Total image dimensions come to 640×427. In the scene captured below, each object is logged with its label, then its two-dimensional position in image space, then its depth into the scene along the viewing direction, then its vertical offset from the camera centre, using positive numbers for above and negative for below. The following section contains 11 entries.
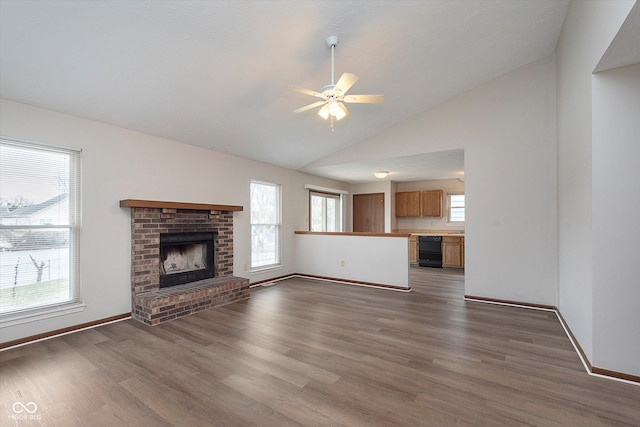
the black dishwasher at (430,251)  7.26 -0.95
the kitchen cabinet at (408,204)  8.00 +0.24
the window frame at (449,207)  7.74 +0.14
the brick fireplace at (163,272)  3.58 -0.75
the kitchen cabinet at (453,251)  7.05 -0.93
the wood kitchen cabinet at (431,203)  7.73 +0.25
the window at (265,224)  5.57 -0.22
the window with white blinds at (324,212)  7.26 +0.03
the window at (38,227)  2.90 -0.13
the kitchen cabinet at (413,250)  7.59 -0.95
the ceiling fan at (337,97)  2.57 +1.07
